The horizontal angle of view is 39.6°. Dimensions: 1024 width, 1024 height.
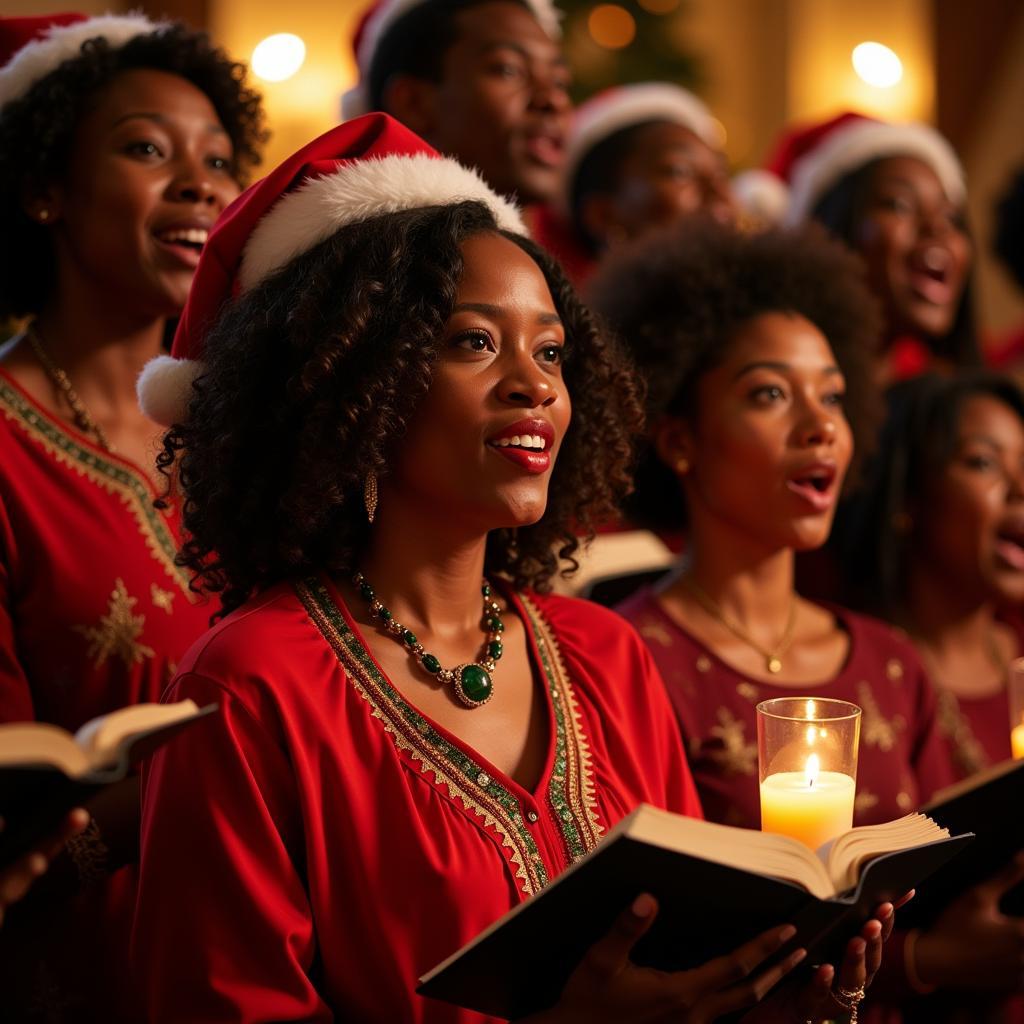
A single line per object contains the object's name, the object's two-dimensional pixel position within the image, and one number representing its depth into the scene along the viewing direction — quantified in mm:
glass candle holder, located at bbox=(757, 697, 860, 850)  1610
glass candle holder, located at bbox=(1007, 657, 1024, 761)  2209
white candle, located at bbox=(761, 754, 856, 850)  1606
